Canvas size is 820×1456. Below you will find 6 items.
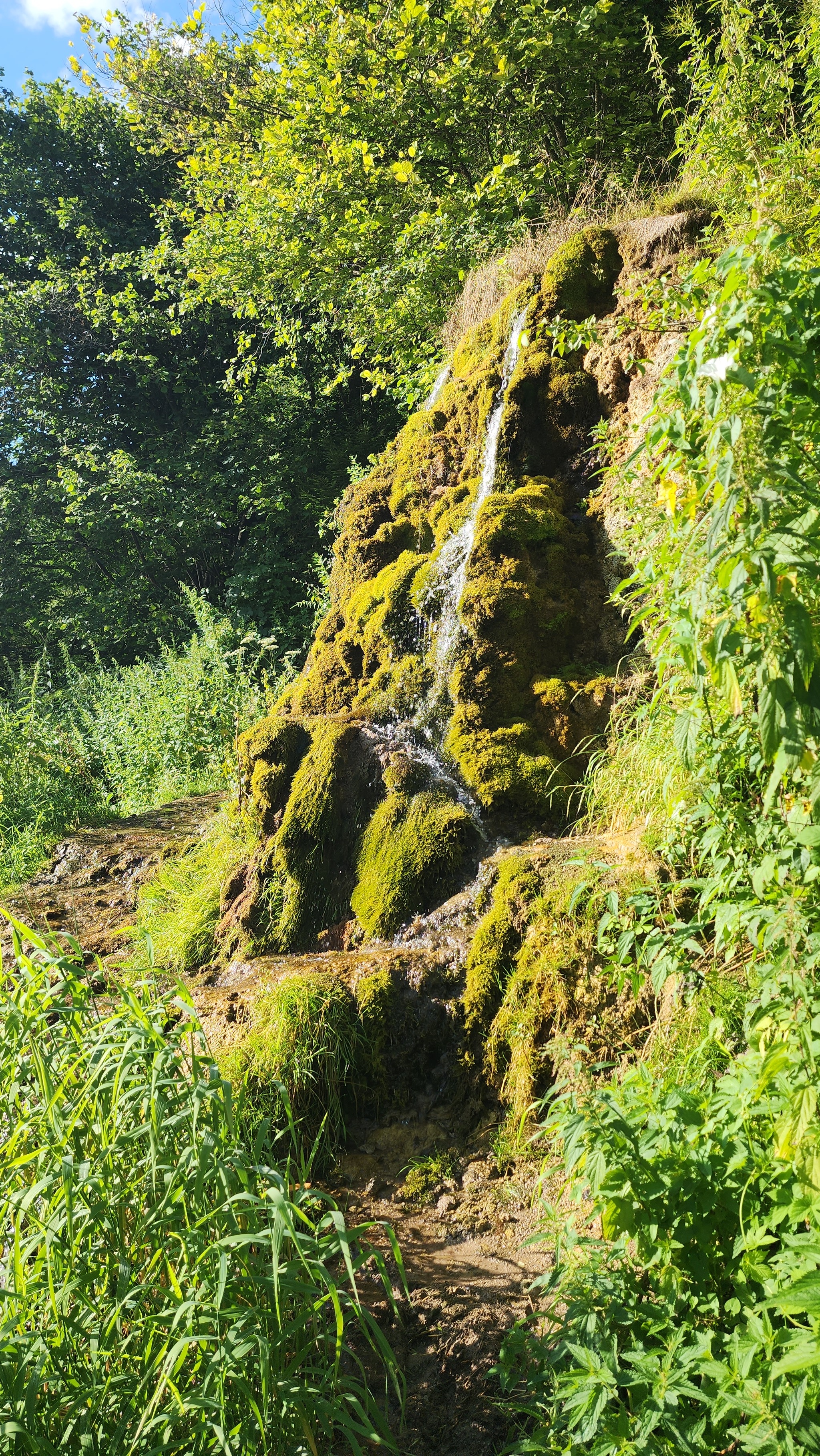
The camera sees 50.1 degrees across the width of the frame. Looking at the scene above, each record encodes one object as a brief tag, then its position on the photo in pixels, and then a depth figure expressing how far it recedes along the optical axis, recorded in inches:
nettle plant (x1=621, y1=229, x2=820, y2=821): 58.2
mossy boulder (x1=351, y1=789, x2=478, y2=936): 151.7
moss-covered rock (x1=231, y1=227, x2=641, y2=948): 158.2
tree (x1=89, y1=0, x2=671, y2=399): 281.9
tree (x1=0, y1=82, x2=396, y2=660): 536.1
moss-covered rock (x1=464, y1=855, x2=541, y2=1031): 128.0
